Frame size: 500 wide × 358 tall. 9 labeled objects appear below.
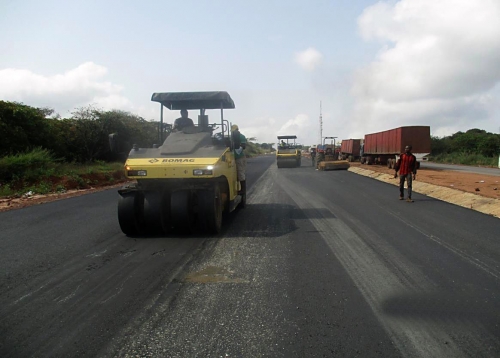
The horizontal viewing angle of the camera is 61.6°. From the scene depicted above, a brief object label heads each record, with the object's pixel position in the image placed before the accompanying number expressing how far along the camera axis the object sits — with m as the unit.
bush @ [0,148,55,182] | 17.39
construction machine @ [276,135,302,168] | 33.12
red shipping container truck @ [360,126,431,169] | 27.33
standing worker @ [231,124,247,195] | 8.44
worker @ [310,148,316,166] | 41.25
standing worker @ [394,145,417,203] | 12.59
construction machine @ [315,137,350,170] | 28.95
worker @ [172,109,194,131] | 9.12
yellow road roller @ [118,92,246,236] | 7.20
